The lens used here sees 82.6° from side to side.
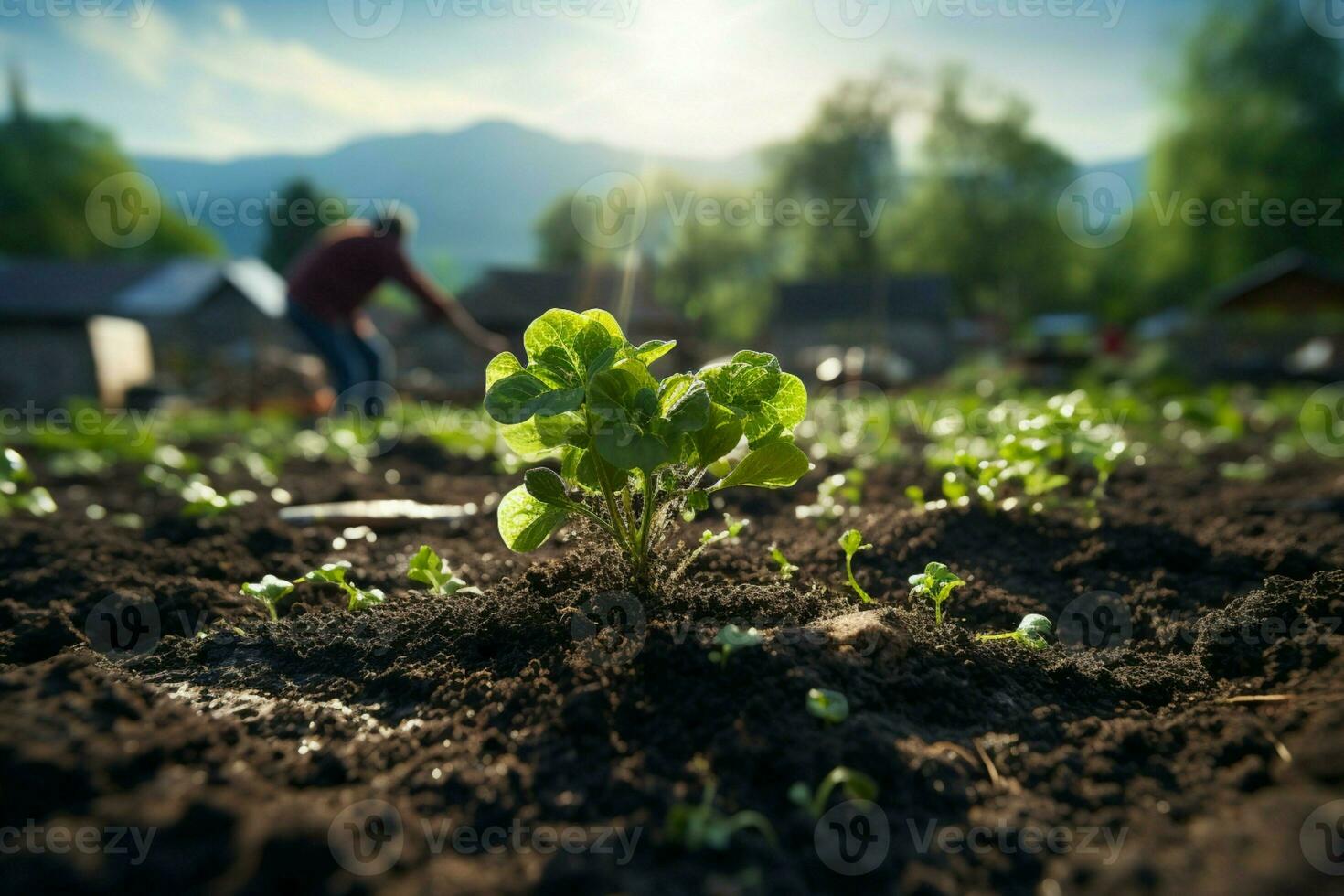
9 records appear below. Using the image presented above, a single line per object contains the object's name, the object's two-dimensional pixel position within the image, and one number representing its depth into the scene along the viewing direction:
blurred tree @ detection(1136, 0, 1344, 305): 29.03
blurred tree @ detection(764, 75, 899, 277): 42.69
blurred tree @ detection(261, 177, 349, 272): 48.78
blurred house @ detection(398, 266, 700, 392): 28.94
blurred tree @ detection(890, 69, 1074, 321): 42.16
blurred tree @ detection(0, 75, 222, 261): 43.88
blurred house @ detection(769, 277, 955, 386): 35.56
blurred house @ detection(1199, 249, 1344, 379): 17.28
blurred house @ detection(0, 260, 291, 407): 31.81
